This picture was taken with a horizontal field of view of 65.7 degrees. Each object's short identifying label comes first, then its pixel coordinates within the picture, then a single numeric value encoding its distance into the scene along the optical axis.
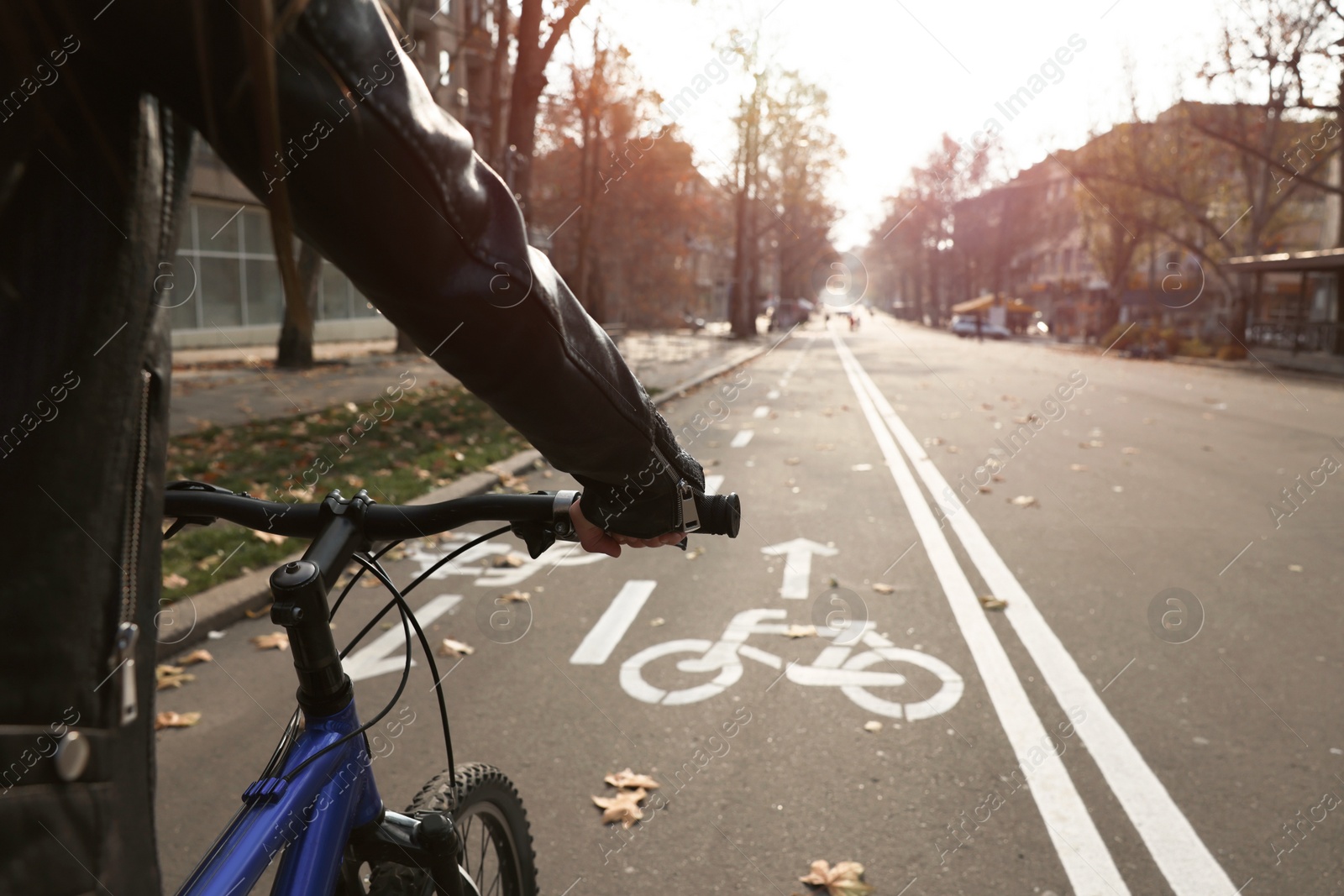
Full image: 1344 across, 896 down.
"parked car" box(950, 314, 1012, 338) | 70.31
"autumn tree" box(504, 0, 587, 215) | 15.39
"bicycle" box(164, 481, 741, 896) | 1.38
